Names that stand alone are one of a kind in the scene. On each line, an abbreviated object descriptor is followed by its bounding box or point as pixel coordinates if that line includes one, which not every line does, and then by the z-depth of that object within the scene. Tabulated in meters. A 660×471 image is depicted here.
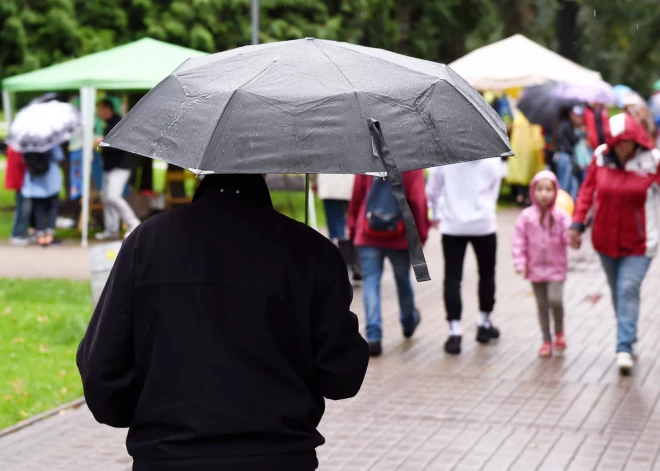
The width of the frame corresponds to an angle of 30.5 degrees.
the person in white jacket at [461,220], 8.80
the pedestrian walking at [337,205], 12.02
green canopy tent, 15.59
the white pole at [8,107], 17.67
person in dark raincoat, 3.00
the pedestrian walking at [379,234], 8.78
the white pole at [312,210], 13.12
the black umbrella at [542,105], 17.95
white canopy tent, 18.47
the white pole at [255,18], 10.28
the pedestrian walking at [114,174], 16.19
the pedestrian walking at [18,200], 15.81
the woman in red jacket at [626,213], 8.23
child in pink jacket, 8.88
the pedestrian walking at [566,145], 18.84
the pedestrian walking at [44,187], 15.62
